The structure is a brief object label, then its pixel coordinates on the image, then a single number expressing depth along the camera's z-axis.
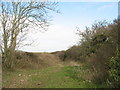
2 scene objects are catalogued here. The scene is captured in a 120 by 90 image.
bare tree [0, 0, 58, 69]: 15.06
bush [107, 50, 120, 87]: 5.08
